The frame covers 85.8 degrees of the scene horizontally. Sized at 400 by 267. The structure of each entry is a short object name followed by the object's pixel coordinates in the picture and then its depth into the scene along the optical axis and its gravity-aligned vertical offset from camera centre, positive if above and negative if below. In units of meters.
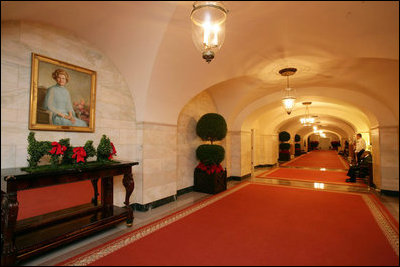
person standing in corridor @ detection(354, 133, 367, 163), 7.52 -0.18
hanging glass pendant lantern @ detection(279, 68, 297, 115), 5.22 +1.62
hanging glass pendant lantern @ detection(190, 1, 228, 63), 2.37 +1.32
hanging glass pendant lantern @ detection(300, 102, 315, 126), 11.90 +1.22
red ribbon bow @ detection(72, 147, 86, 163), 2.99 -0.21
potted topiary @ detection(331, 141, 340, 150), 34.59 -0.40
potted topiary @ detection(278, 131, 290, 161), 15.33 -0.50
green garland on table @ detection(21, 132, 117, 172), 2.73 -0.20
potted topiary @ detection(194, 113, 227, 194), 5.97 -0.46
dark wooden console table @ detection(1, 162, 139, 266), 2.38 -1.13
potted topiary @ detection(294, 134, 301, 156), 20.69 -0.57
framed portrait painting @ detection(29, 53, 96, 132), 3.09 +0.68
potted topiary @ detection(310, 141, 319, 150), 35.56 -0.44
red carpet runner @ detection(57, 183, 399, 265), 2.57 -1.40
